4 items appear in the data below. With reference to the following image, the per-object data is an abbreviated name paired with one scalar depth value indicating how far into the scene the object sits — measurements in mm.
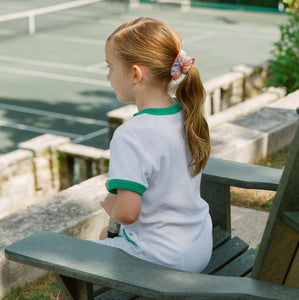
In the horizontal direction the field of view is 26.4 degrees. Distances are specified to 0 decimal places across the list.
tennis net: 23812
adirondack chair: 1791
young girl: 2102
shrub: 8047
